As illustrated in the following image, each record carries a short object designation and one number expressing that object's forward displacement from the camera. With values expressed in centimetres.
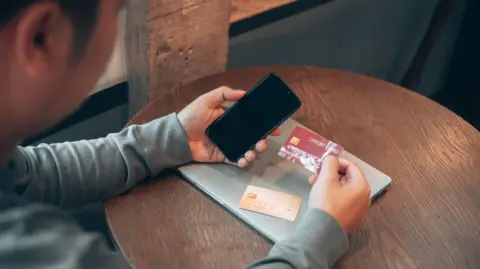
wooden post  112
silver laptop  86
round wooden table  80
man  48
